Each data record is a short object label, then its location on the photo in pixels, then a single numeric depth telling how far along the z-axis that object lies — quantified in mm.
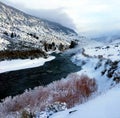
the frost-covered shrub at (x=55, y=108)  7428
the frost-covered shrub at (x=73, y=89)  13220
